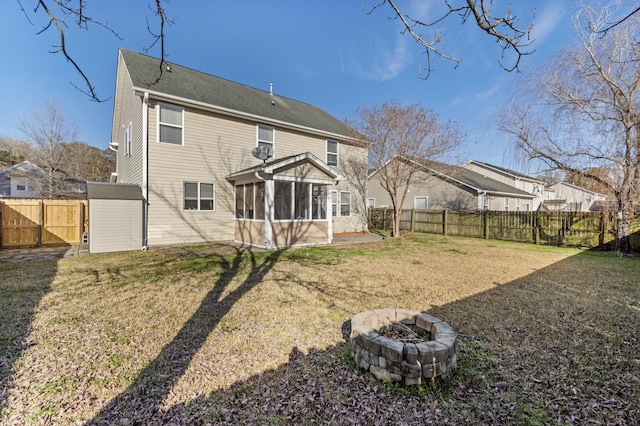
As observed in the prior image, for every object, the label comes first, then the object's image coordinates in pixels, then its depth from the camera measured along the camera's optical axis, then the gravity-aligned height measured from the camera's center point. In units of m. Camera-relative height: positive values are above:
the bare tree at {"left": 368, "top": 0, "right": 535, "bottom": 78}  2.49 +1.76
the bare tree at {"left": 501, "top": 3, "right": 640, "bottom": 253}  9.03 +3.48
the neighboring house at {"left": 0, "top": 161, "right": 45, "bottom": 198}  27.08 +2.47
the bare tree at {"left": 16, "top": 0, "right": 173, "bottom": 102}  2.48 +1.78
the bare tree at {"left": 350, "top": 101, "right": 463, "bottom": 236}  12.91 +3.54
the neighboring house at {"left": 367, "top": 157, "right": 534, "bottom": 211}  17.59 +1.27
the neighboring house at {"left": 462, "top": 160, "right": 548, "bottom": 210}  23.41 +2.79
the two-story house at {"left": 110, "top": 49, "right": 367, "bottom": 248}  10.04 +1.68
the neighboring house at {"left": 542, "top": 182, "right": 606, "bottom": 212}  25.98 +1.31
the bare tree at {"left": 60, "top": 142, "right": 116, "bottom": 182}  22.39 +4.37
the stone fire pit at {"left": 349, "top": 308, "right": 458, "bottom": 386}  2.55 -1.35
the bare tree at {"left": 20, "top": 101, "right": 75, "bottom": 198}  17.92 +4.60
